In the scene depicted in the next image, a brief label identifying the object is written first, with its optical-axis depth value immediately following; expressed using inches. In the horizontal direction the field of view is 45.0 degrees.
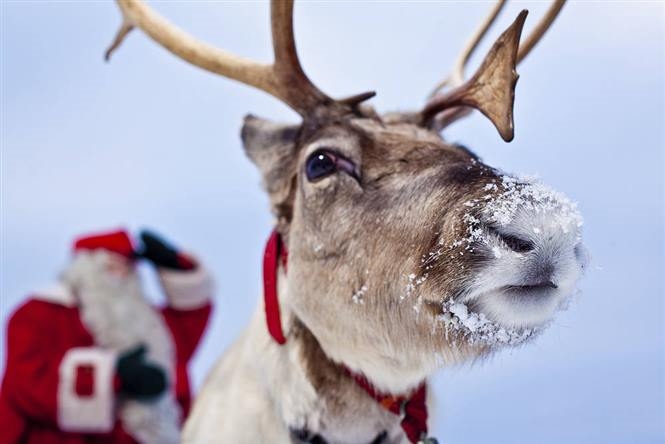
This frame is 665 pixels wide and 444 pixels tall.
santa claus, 147.7
